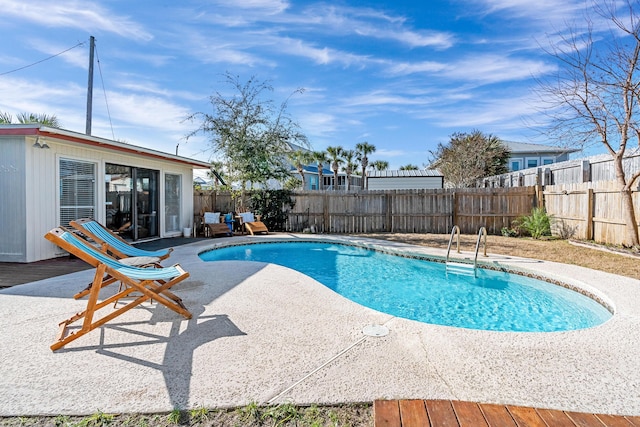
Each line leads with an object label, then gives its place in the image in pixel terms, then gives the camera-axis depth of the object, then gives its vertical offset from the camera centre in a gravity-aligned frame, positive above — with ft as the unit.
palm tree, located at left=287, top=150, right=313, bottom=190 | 46.50 +9.57
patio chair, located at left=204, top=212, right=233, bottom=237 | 38.06 -1.72
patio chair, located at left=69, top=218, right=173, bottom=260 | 14.47 -1.37
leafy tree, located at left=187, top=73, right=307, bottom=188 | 42.32 +9.92
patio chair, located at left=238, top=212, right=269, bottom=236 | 40.01 -1.70
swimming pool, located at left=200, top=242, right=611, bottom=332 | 15.69 -4.74
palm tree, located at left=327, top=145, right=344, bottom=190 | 102.99 +16.41
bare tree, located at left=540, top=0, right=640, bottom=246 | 25.58 +10.05
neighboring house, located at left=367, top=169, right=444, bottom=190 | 65.67 +5.99
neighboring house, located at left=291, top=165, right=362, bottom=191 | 113.19 +10.76
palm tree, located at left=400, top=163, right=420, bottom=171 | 128.84 +16.58
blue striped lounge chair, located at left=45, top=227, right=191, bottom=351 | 10.12 -2.25
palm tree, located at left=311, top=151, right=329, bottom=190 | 99.79 +15.21
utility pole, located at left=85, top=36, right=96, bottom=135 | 42.80 +15.32
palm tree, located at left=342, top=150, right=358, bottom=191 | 105.20 +15.45
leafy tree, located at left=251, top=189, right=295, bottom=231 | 44.45 +0.60
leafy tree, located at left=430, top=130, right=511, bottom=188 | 65.92 +10.27
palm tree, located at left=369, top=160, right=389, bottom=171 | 119.34 +15.67
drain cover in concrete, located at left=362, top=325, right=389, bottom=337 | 10.68 -3.83
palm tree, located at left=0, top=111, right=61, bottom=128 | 32.83 +9.04
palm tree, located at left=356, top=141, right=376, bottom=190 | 105.91 +18.32
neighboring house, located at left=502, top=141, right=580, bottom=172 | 89.15 +13.99
